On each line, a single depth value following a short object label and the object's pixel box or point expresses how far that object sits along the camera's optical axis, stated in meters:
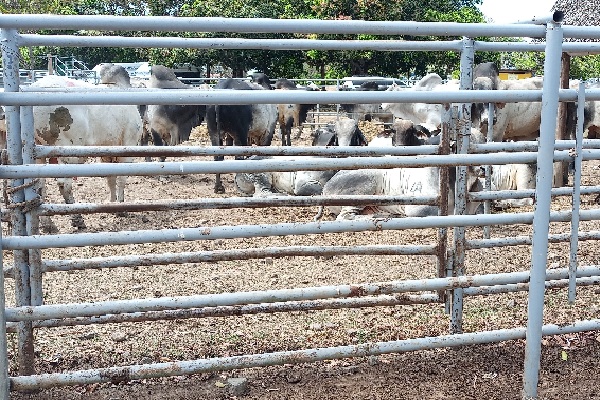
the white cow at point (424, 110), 13.74
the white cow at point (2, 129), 7.75
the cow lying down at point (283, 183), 9.33
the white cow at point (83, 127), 7.52
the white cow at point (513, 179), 8.59
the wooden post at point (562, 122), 8.05
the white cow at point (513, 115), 10.42
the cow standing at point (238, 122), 11.38
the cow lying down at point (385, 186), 7.41
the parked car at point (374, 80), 18.26
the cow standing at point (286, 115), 15.87
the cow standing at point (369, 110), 18.12
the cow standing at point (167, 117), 12.19
